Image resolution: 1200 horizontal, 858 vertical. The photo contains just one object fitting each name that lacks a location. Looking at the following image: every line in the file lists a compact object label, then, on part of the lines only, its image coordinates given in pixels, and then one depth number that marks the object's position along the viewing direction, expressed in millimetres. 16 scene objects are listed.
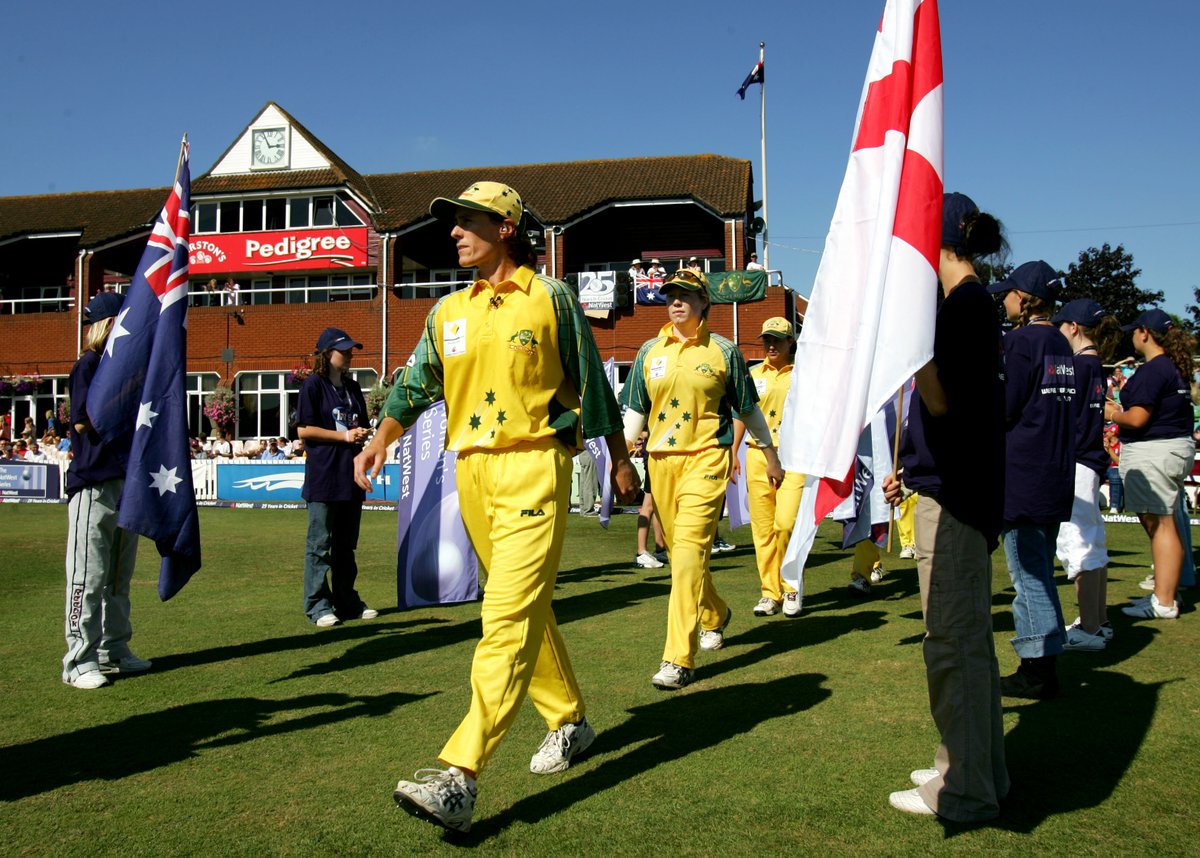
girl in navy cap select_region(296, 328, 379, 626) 7824
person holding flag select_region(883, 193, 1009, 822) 3477
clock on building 38844
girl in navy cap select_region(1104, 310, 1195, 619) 7500
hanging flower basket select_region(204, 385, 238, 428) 34781
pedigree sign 37344
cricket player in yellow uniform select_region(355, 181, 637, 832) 3760
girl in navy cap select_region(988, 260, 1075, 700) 5348
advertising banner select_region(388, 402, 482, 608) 8266
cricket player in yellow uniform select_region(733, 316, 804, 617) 7988
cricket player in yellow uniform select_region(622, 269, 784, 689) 6098
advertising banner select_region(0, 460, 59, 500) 23344
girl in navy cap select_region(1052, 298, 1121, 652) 6551
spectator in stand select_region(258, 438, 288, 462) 26453
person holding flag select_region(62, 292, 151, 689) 5809
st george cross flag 3166
